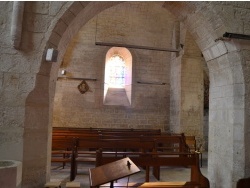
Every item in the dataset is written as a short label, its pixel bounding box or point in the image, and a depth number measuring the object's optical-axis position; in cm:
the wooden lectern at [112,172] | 220
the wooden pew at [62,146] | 542
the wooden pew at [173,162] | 353
